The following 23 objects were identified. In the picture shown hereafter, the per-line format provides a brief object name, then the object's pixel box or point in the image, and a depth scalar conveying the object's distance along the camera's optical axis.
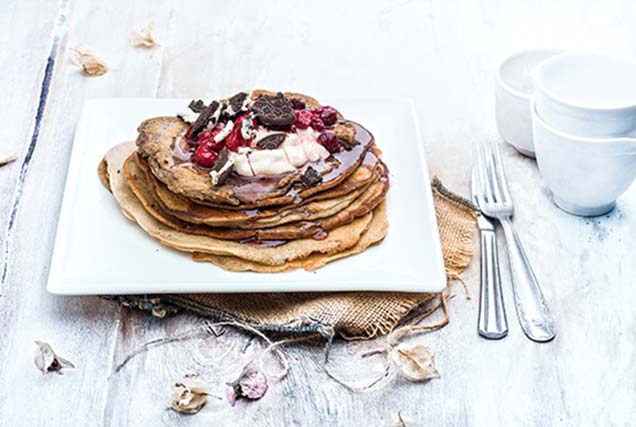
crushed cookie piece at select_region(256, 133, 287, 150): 1.05
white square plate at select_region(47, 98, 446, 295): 1.01
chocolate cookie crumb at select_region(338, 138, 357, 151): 1.07
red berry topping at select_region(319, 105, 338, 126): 1.08
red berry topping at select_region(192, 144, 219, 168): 1.05
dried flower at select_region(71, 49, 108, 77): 1.24
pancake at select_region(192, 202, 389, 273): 1.02
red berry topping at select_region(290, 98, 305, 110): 1.09
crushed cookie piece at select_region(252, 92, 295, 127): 1.06
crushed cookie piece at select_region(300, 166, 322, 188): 1.04
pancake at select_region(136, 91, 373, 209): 1.03
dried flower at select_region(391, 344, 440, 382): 0.99
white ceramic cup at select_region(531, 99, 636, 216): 1.06
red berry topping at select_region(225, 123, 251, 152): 1.05
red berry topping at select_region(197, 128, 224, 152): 1.05
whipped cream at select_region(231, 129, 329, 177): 1.04
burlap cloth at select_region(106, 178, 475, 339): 1.01
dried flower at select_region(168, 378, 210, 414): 0.97
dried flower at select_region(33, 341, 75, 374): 0.99
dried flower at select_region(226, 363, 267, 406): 0.98
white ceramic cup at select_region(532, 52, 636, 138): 1.08
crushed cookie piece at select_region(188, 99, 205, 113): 1.09
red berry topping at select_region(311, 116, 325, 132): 1.08
